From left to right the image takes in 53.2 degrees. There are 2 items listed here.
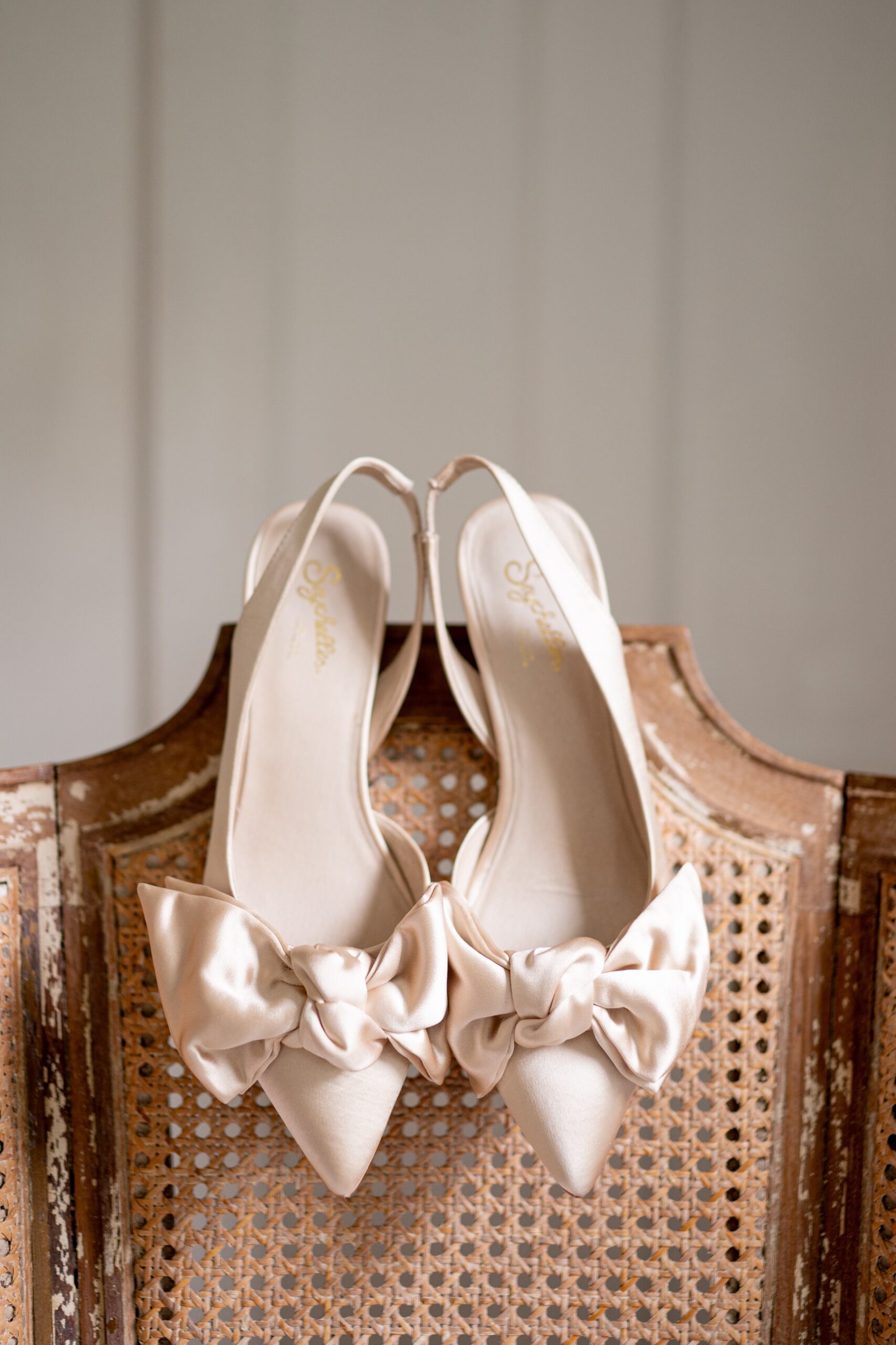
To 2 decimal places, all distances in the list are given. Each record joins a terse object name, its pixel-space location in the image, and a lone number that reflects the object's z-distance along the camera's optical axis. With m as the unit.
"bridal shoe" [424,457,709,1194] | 0.60
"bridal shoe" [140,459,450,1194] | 0.60
